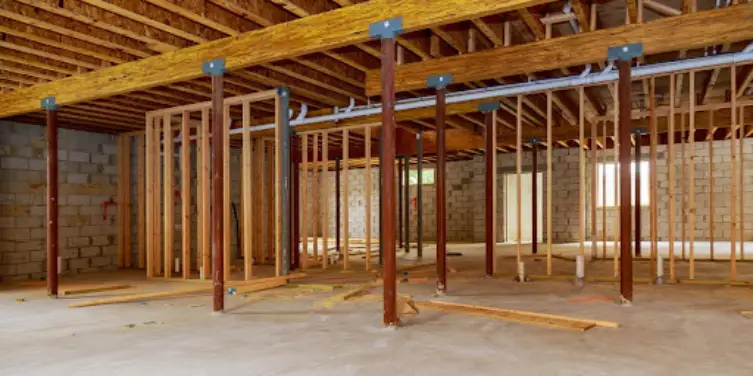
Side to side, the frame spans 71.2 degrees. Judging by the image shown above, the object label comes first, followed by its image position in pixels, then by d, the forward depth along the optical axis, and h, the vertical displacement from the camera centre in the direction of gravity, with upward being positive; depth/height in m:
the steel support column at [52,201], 6.59 -0.07
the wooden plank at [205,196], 7.80 -0.03
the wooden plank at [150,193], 8.41 +0.03
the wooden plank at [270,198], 11.01 -0.09
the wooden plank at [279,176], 7.34 +0.25
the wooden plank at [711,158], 8.41 +0.53
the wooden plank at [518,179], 7.26 +0.19
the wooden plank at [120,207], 10.27 -0.24
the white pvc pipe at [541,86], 5.76 +1.40
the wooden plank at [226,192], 7.45 +0.02
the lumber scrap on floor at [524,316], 4.37 -1.10
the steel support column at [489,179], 7.40 +0.19
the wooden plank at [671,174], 6.64 +0.22
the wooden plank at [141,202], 9.99 -0.14
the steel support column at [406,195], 11.72 -0.04
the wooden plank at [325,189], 9.29 +0.08
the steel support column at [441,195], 5.74 -0.02
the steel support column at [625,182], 5.21 +0.10
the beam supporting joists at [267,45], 4.27 +1.45
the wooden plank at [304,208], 9.45 -0.26
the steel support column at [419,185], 10.71 +0.16
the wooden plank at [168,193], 8.18 +0.02
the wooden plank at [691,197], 6.63 -0.07
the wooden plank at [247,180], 7.27 +0.20
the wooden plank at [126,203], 10.25 -0.16
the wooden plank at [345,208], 9.00 -0.26
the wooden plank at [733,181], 6.29 +0.13
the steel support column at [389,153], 4.45 +0.34
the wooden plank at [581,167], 7.10 +0.34
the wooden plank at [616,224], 6.93 -0.44
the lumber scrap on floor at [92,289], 6.82 -1.27
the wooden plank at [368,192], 8.86 +0.02
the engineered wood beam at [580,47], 5.00 +1.56
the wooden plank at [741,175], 7.41 +0.22
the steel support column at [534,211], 10.81 -0.39
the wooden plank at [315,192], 9.49 +0.03
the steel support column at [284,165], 7.41 +0.42
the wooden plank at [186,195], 7.99 -0.01
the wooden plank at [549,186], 7.16 +0.09
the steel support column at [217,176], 5.33 +0.19
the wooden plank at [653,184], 6.60 +0.10
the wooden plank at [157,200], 8.52 -0.09
